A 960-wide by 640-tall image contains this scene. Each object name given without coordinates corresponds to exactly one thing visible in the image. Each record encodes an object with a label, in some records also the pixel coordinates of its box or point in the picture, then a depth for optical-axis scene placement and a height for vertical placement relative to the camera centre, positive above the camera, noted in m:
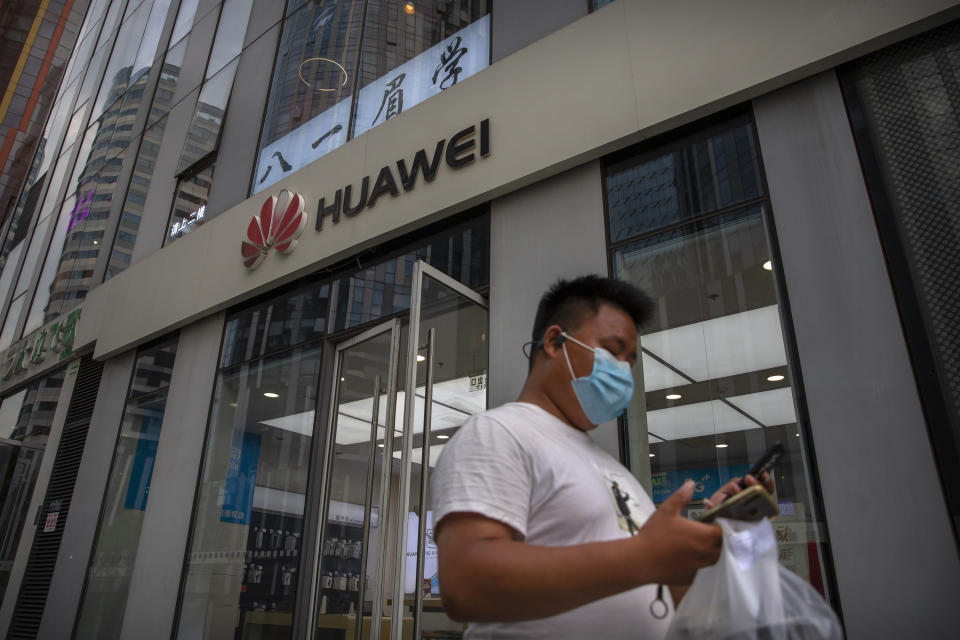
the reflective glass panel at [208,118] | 7.82 +5.21
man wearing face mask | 0.95 +0.09
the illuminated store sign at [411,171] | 4.62 +2.86
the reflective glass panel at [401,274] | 4.61 +2.13
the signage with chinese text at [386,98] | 5.28 +3.98
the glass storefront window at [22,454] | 8.36 +1.30
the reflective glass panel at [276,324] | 5.69 +2.06
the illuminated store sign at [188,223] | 7.43 +3.74
